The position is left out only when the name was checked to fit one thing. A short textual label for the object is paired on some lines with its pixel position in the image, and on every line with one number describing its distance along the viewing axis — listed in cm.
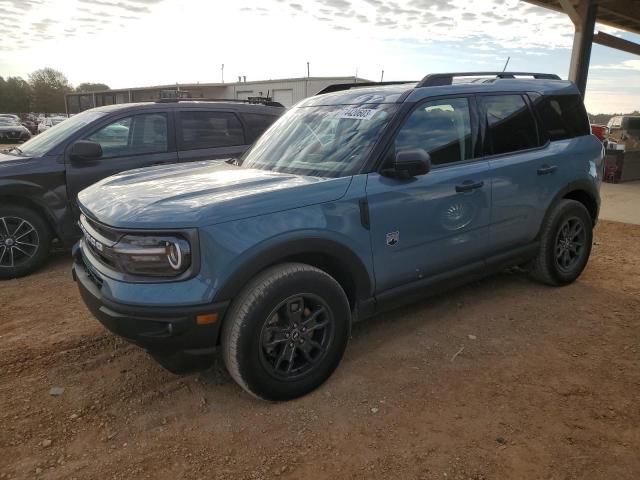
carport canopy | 1211
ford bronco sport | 249
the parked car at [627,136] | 1218
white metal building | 2920
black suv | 491
